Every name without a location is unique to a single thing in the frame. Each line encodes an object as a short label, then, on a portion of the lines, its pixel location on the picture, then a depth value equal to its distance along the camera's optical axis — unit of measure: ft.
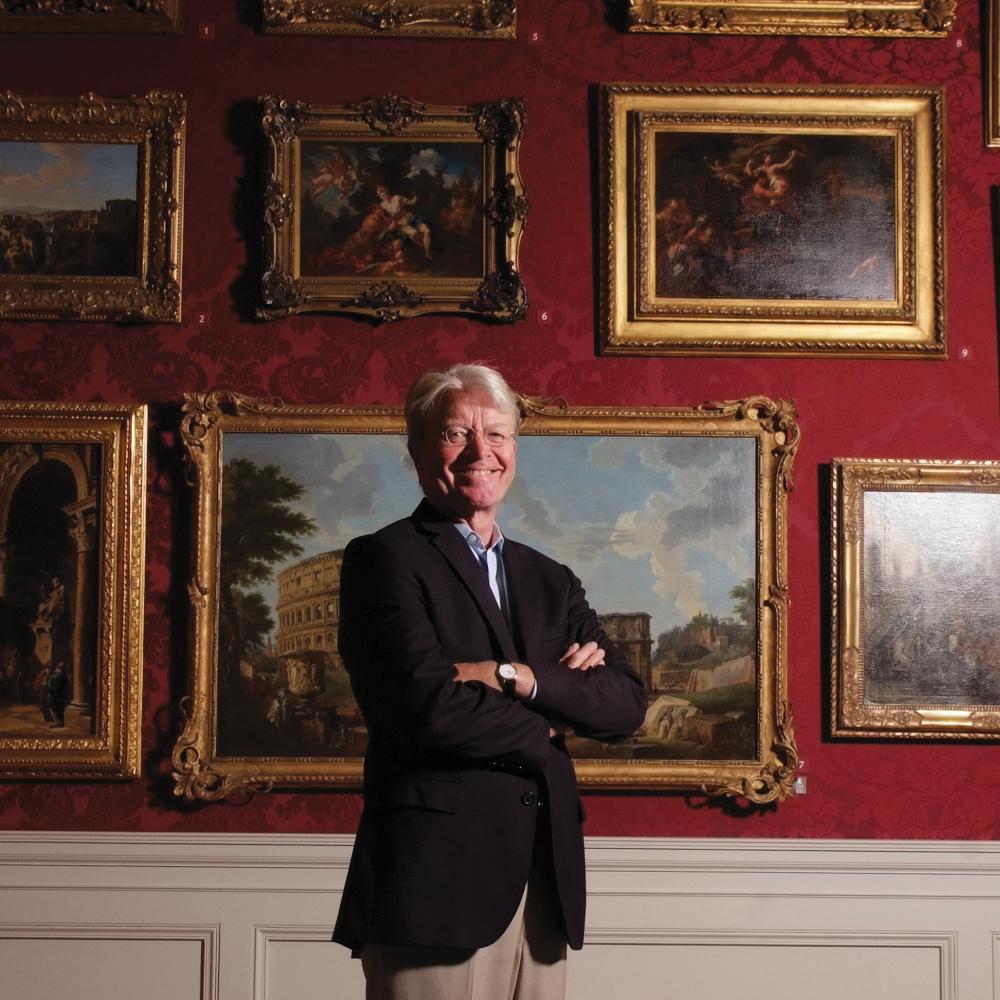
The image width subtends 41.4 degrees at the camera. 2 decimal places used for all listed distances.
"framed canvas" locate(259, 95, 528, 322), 17.80
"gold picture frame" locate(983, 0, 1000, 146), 18.19
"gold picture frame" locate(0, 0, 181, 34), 17.98
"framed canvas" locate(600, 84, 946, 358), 17.90
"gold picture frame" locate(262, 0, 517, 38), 18.06
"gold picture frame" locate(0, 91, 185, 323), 17.76
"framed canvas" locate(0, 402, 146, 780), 17.30
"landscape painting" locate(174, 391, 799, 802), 17.34
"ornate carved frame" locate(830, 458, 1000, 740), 17.49
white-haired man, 10.03
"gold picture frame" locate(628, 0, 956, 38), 18.15
